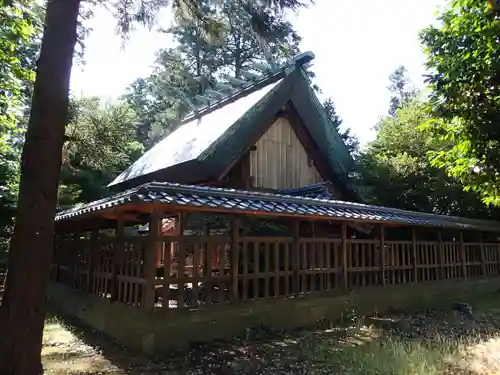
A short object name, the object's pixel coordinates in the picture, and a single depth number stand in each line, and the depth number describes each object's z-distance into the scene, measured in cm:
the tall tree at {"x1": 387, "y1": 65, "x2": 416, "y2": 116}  3266
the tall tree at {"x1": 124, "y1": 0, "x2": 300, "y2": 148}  2323
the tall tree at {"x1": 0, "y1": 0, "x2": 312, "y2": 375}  383
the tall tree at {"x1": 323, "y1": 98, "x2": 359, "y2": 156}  2398
